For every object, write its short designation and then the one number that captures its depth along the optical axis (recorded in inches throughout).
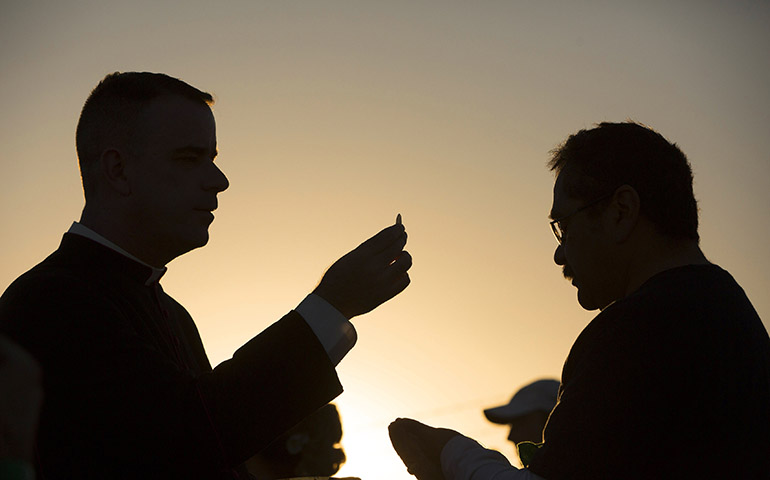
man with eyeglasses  102.4
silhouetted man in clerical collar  96.7
